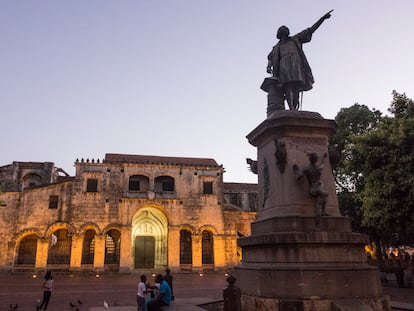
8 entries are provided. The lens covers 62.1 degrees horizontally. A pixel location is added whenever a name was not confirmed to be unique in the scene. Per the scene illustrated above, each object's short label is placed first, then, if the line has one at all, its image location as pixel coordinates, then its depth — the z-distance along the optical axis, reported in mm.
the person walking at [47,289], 10023
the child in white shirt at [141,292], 8312
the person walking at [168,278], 8746
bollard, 5059
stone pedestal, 5836
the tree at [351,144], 20203
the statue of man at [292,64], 8133
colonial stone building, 29016
